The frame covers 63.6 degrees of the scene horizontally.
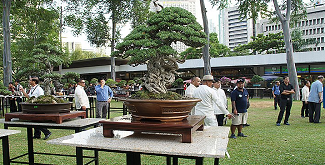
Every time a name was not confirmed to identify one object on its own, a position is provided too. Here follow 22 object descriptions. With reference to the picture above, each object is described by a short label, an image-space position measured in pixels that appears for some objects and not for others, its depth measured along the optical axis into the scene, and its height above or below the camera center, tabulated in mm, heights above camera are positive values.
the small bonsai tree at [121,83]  18688 +16
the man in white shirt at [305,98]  9312 -603
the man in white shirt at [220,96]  6598 -377
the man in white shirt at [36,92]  6104 -181
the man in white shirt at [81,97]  6594 -336
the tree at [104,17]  21609 +5602
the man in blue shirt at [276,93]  11861 -531
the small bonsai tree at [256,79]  20617 +207
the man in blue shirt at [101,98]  7355 -409
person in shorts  5873 -533
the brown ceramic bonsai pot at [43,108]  3026 -275
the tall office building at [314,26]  54312 +12341
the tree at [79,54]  39656 +4557
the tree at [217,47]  36794 +5128
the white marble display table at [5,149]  2798 -720
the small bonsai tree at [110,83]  17191 +26
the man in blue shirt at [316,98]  8047 -534
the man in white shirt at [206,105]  4627 -409
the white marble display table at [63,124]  2898 -457
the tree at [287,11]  16734 +4620
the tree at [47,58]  7910 +810
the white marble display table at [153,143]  1568 -409
